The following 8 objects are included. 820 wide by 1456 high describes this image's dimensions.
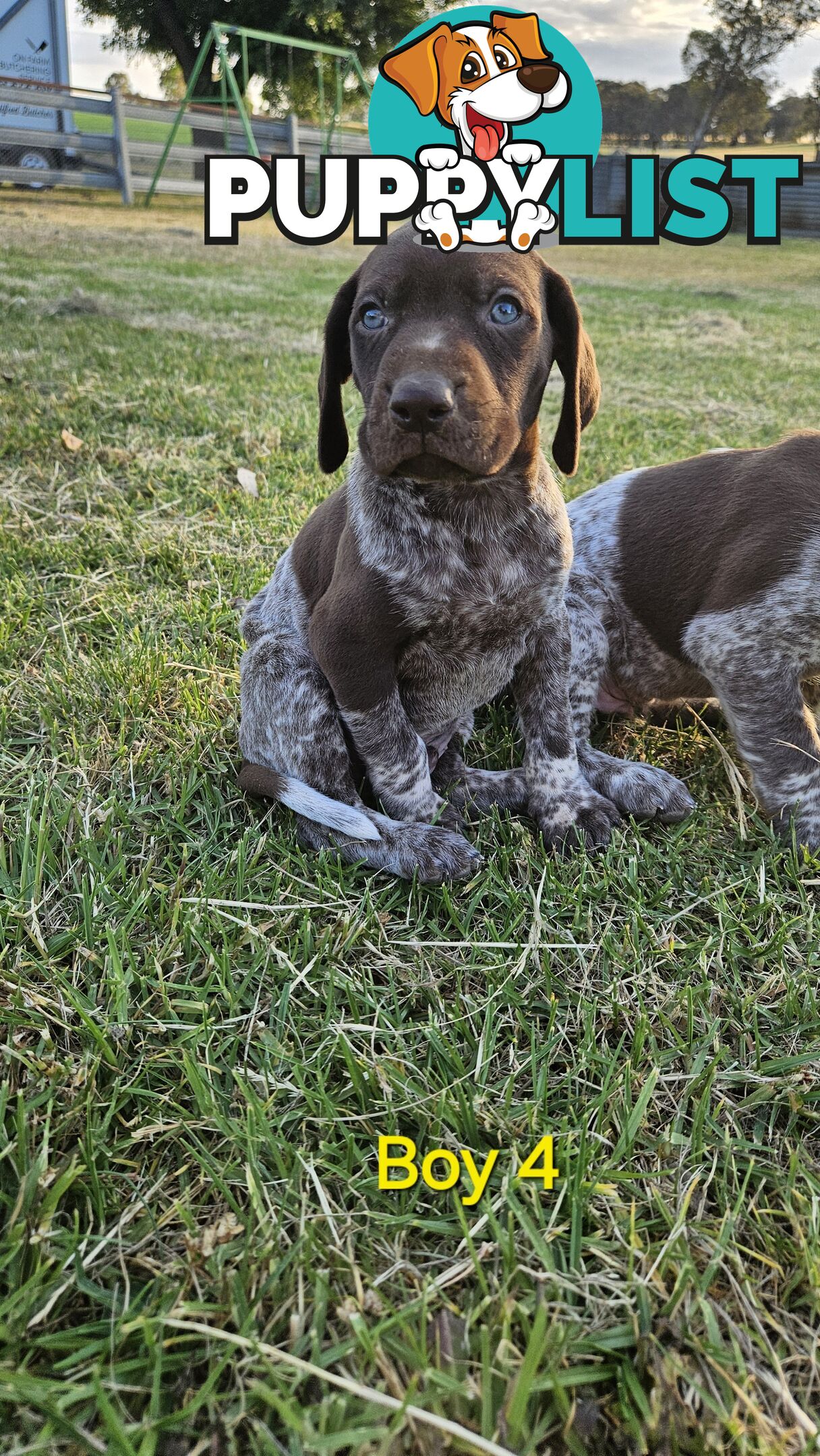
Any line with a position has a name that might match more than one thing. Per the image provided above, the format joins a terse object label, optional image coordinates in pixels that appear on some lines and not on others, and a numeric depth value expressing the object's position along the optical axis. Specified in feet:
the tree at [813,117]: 104.64
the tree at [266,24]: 73.87
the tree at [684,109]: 103.40
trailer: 60.49
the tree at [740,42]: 101.76
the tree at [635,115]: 89.86
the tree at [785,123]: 108.37
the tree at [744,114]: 106.32
